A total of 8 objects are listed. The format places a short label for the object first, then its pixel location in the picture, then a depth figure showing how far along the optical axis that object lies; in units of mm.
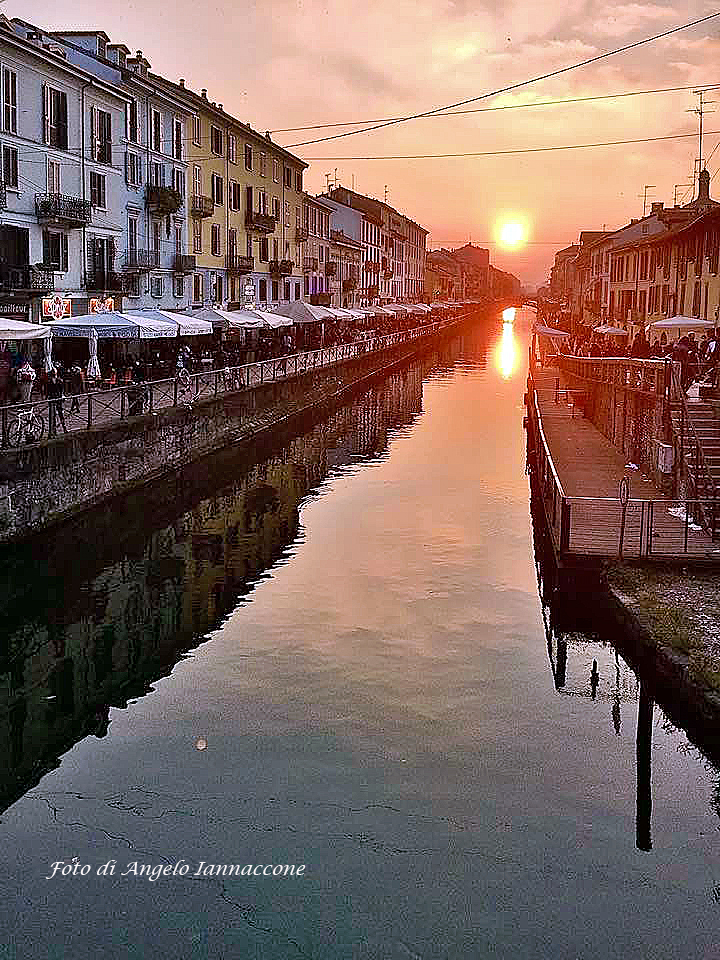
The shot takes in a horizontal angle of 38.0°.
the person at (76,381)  28656
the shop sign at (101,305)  36031
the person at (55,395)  23406
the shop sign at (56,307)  32938
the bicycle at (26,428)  21797
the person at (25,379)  26628
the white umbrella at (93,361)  31138
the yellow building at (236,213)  50125
